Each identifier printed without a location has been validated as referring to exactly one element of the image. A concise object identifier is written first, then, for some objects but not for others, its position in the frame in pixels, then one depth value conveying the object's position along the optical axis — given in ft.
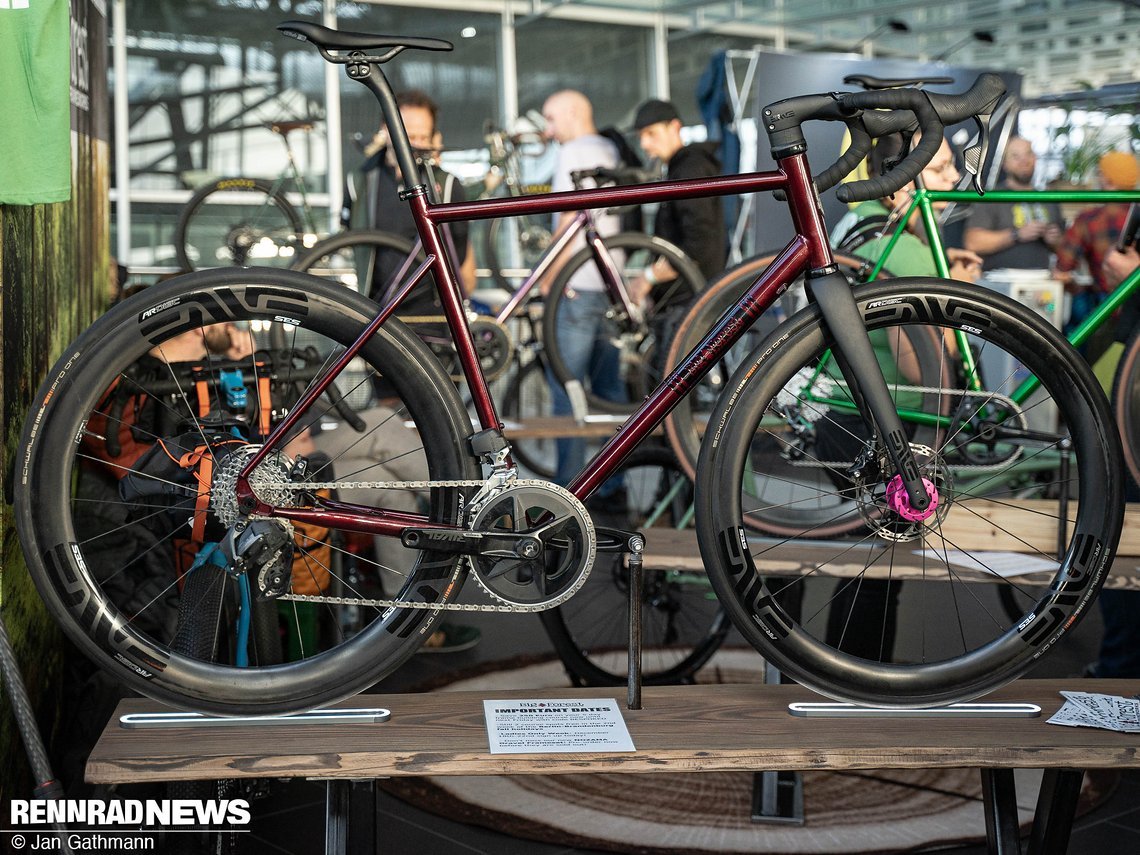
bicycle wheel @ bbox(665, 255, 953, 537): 9.07
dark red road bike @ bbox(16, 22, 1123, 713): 5.54
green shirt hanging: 6.16
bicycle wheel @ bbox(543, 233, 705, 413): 15.47
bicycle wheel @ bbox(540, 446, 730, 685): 9.92
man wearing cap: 15.26
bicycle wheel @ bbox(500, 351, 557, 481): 19.27
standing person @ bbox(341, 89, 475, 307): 13.92
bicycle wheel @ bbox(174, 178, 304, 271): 19.72
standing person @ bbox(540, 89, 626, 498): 16.51
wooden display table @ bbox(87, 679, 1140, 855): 5.20
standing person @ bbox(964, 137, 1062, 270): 17.79
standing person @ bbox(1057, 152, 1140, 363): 10.38
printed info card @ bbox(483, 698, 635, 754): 5.42
